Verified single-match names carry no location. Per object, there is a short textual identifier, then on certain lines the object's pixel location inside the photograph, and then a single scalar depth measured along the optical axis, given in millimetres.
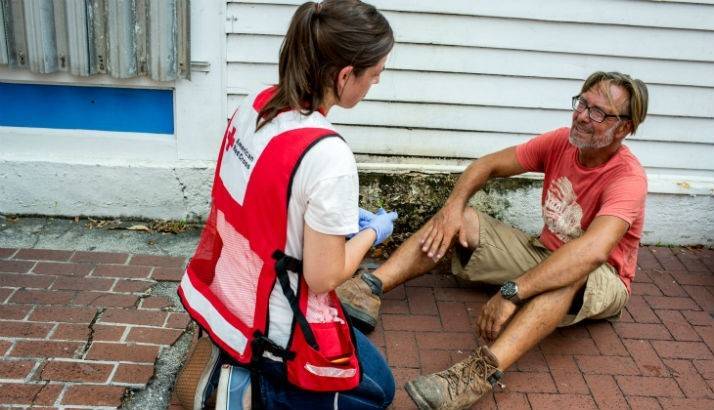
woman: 1886
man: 2910
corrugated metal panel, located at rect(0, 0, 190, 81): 3631
